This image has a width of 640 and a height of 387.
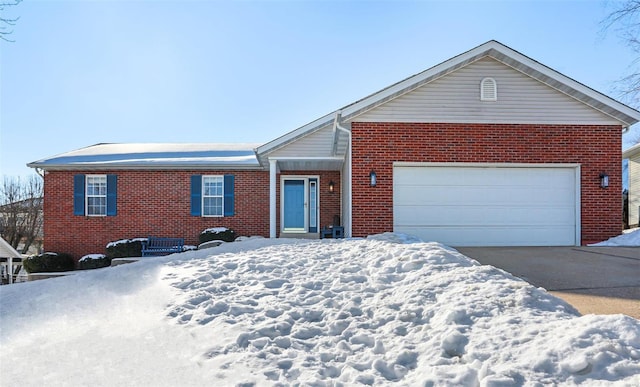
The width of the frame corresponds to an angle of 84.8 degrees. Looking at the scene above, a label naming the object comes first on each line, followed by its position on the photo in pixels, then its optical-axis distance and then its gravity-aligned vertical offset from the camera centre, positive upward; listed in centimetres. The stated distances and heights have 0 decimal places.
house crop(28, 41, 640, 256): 818 +79
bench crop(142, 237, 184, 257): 1165 -182
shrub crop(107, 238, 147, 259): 1181 -189
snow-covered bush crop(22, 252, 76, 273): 1175 -238
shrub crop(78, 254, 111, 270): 1175 -232
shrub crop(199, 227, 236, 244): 1196 -145
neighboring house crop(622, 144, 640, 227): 1747 +45
